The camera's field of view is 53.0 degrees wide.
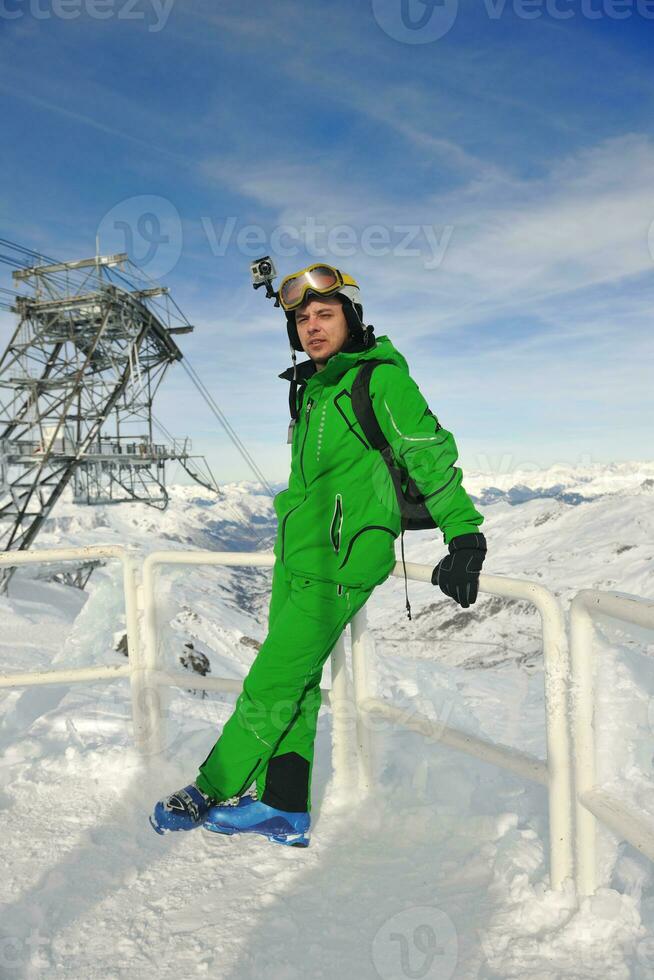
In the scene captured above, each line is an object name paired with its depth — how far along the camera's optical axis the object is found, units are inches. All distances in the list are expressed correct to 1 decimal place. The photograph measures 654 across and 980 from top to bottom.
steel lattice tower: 663.1
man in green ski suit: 97.7
